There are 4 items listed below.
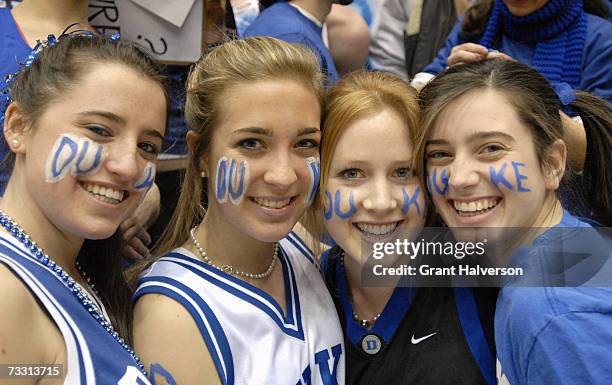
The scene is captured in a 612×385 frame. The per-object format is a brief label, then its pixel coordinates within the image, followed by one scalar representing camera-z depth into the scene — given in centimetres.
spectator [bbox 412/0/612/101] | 252
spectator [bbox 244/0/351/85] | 270
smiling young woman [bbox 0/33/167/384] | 144
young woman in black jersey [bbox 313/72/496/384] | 186
